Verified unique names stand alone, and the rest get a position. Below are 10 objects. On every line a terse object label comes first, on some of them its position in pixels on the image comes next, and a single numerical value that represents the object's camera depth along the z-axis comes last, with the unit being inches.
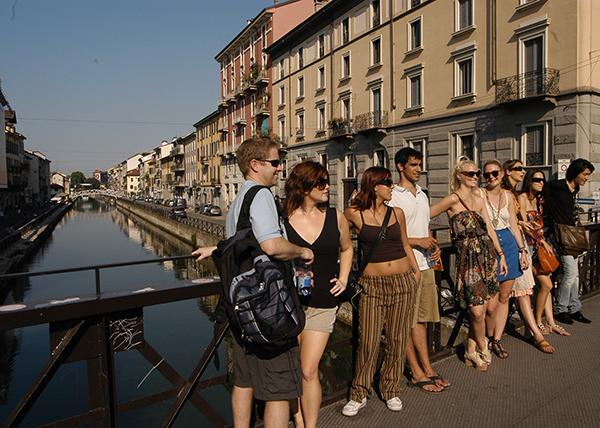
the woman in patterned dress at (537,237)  185.0
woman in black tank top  102.6
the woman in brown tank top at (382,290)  124.3
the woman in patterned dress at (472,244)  148.3
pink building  1523.1
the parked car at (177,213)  1742.6
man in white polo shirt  138.4
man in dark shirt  195.3
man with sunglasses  90.7
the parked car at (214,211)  1800.0
